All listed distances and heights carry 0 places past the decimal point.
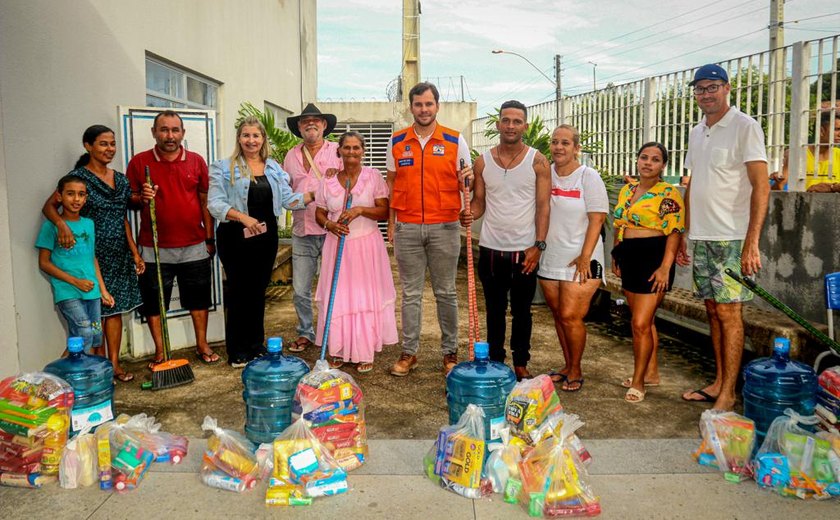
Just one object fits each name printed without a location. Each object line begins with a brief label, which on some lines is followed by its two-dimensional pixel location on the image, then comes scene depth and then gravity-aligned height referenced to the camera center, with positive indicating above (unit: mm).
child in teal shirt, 4258 -445
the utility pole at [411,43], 16516 +3715
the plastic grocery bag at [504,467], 3031 -1268
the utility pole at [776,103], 5492 +732
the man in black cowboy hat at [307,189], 5445 +43
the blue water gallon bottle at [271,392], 3562 -1059
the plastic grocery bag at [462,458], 3064 -1237
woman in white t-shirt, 4391 -283
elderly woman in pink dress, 5059 -548
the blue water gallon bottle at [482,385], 3455 -994
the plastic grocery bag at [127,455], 3168 -1262
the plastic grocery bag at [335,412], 3299 -1085
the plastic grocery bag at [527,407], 3211 -1041
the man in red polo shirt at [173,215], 4961 -151
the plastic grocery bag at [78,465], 3166 -1282
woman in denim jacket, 5012 -205
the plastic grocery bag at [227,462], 3158 -1286
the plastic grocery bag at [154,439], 3398 -1262
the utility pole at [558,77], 31094 +5718
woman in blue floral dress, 4539 -229
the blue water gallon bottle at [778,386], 3404 -999
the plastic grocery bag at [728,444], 3225 -1238
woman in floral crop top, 4277 -327
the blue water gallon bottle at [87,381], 3541 -998
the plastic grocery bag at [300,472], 3021 -1284
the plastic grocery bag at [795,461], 2971 -1224
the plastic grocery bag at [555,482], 2887 -1284
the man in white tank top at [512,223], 4488 -203
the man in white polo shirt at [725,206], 3859 -85
